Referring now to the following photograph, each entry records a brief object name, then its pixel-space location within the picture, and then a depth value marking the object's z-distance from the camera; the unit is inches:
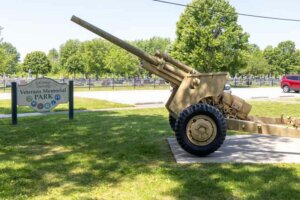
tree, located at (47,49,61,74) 5430.1
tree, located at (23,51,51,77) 3160.4
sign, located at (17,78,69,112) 445.1
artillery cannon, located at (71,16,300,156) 253.0
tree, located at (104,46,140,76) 2603.3
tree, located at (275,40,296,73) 3526.1
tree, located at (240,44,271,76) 2849.4
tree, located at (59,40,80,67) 3641.7
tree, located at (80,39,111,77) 2790.4
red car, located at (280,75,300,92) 1244.2
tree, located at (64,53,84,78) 2955.2
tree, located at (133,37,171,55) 4307.1
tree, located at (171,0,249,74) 1798.7
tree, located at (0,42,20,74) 5127.0
